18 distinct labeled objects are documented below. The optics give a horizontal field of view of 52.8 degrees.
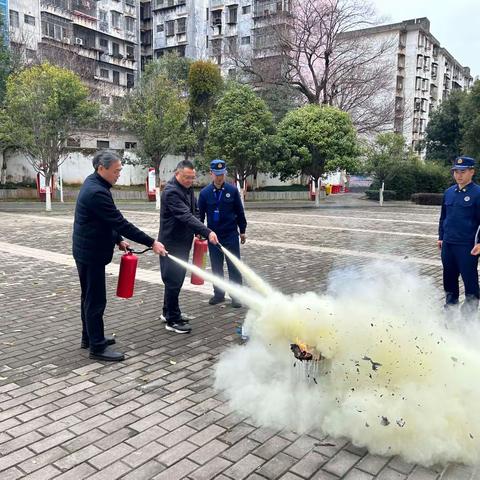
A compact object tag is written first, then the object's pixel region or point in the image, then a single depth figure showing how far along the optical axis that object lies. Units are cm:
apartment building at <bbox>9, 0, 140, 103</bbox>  3619
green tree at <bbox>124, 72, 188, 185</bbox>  2562
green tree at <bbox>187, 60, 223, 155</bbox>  2939
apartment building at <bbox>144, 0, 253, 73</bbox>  4984
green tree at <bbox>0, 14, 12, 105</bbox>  2424
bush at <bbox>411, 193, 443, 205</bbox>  3031
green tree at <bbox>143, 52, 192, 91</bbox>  3250
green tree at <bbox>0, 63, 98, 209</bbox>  2056
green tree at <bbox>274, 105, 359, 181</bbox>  2511
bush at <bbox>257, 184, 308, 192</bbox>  3347
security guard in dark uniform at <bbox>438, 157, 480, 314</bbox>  534
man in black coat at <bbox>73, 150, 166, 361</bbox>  429
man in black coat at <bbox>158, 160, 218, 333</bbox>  525
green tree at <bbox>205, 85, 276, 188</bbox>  2459
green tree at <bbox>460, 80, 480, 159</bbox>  3061
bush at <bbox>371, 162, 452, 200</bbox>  3288
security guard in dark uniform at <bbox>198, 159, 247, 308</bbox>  636
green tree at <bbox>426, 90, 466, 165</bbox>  4116
